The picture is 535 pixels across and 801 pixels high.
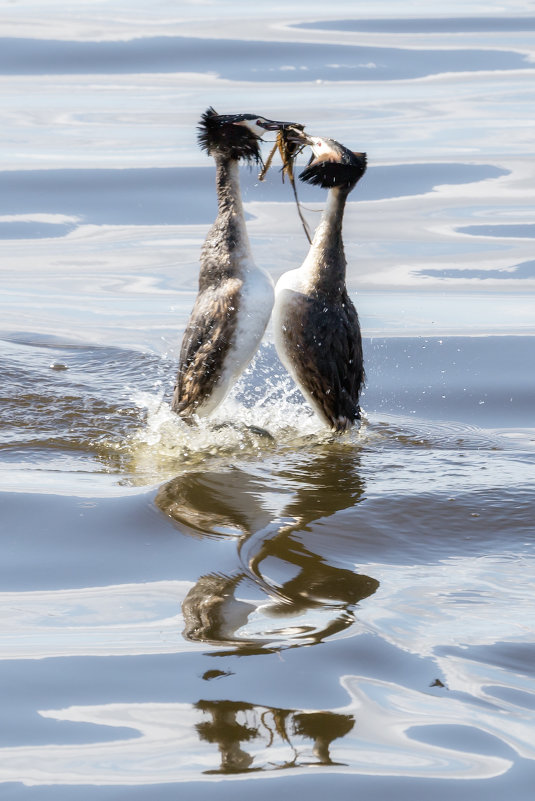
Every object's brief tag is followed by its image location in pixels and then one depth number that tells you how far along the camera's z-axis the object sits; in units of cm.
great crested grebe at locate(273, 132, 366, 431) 1395
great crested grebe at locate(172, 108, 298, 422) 1375
